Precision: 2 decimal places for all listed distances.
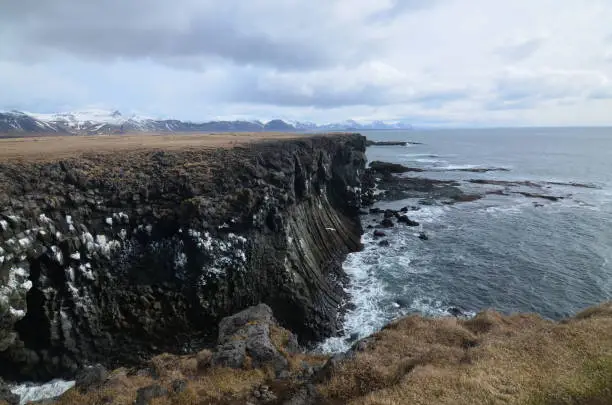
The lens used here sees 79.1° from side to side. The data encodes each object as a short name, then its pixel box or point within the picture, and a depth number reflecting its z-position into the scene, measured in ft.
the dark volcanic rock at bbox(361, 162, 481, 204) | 259.72
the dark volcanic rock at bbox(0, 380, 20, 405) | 61.31
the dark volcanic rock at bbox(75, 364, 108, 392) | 60.49
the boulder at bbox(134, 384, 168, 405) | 52.85
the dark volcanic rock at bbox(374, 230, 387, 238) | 179.63
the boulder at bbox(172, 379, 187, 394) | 54.99
